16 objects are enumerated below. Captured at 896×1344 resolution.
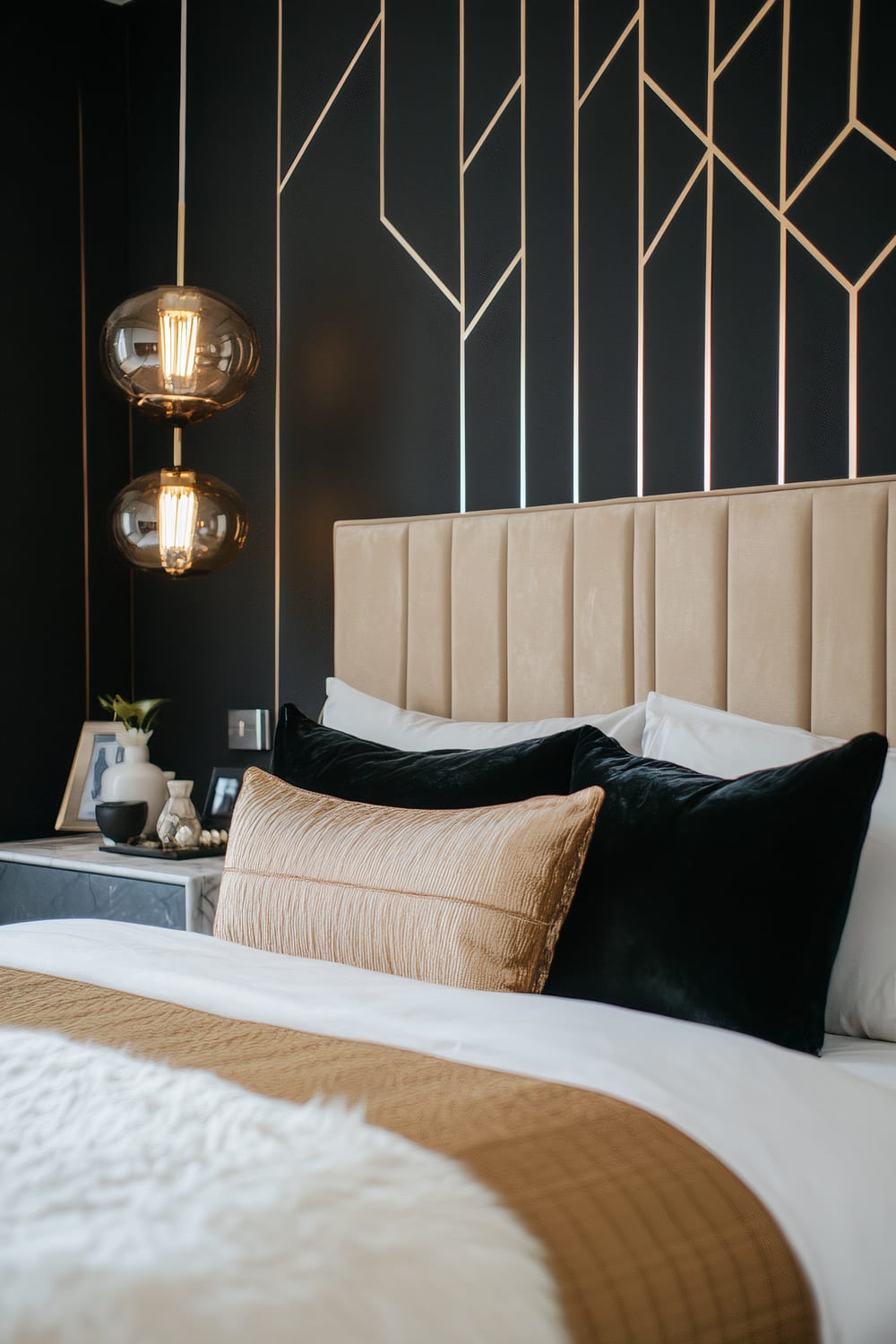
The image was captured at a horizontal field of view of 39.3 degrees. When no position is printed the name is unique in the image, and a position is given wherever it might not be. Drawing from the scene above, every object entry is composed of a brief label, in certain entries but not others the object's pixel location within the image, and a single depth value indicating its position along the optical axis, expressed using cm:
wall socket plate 317
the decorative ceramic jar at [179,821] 279
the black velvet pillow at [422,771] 191
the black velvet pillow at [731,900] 145
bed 99
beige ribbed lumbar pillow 159
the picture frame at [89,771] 320
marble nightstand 254
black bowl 287
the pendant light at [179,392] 261
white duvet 110
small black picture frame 298
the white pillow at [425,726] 219
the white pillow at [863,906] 156
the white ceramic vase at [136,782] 296
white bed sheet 139
